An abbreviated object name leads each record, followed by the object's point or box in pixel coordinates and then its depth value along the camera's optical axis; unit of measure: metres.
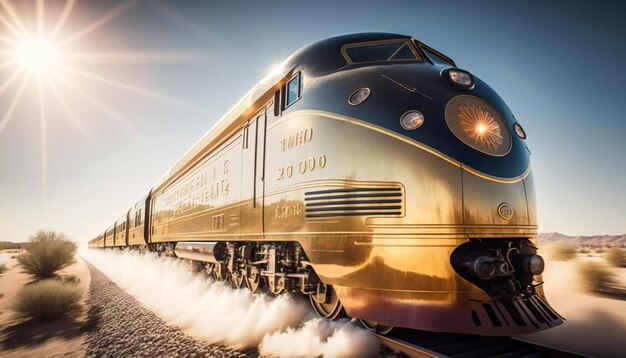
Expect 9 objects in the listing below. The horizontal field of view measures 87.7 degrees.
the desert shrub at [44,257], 23.88
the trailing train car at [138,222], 15.15
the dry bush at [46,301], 8.74
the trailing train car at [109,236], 26.90
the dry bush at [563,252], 14.62
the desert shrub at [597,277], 8.95
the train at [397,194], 3.10
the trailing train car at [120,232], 20.48
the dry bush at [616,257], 13.06
